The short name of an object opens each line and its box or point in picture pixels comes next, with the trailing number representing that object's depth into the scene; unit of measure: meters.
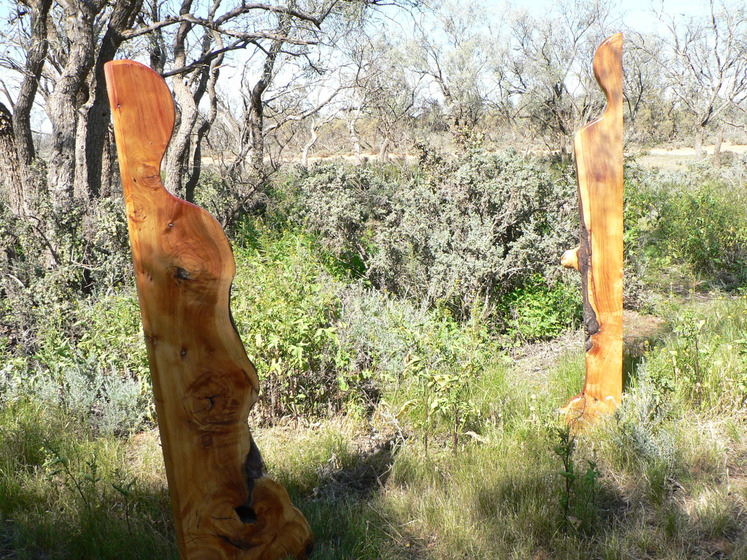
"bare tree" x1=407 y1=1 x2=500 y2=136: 20.69
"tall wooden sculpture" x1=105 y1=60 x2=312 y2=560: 2.02
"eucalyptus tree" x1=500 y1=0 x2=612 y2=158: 18.81
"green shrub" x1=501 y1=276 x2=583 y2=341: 5.73
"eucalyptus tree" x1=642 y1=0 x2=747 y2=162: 18.05
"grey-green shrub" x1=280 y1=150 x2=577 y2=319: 5.87
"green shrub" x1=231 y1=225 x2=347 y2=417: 3.82
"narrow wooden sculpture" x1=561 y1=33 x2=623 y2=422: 3.30
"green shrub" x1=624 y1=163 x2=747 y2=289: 6.53
